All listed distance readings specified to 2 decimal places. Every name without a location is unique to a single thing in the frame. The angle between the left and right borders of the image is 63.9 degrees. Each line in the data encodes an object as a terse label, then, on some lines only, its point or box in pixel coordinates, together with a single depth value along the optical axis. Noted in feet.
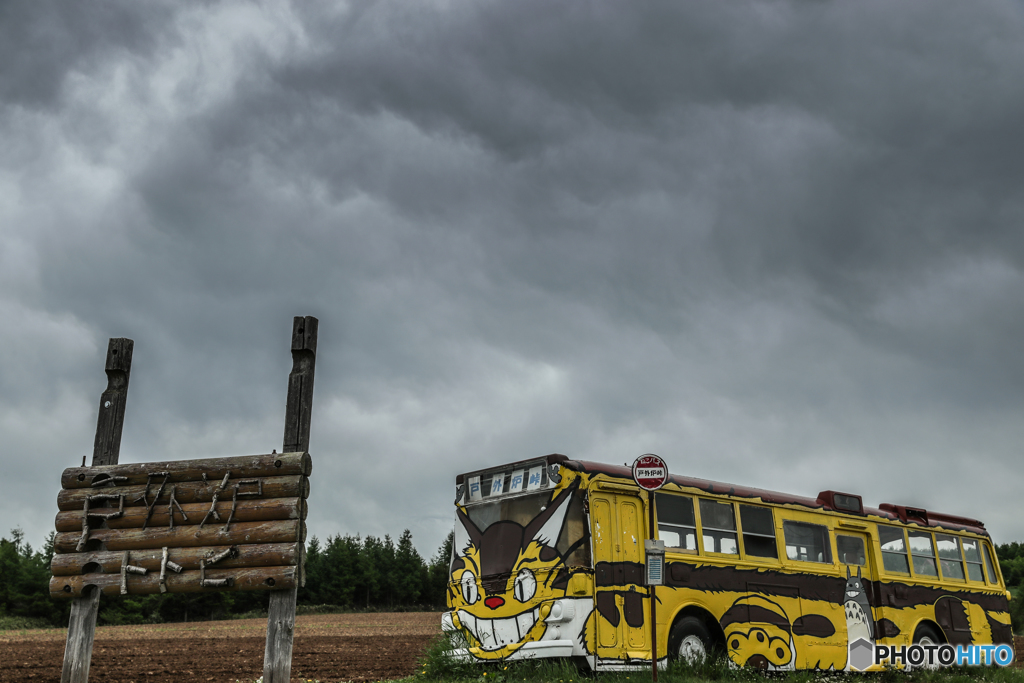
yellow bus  34.09
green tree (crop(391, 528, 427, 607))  225.35
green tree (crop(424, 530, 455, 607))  228.43
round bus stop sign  33.63
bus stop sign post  32.83
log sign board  27.73
